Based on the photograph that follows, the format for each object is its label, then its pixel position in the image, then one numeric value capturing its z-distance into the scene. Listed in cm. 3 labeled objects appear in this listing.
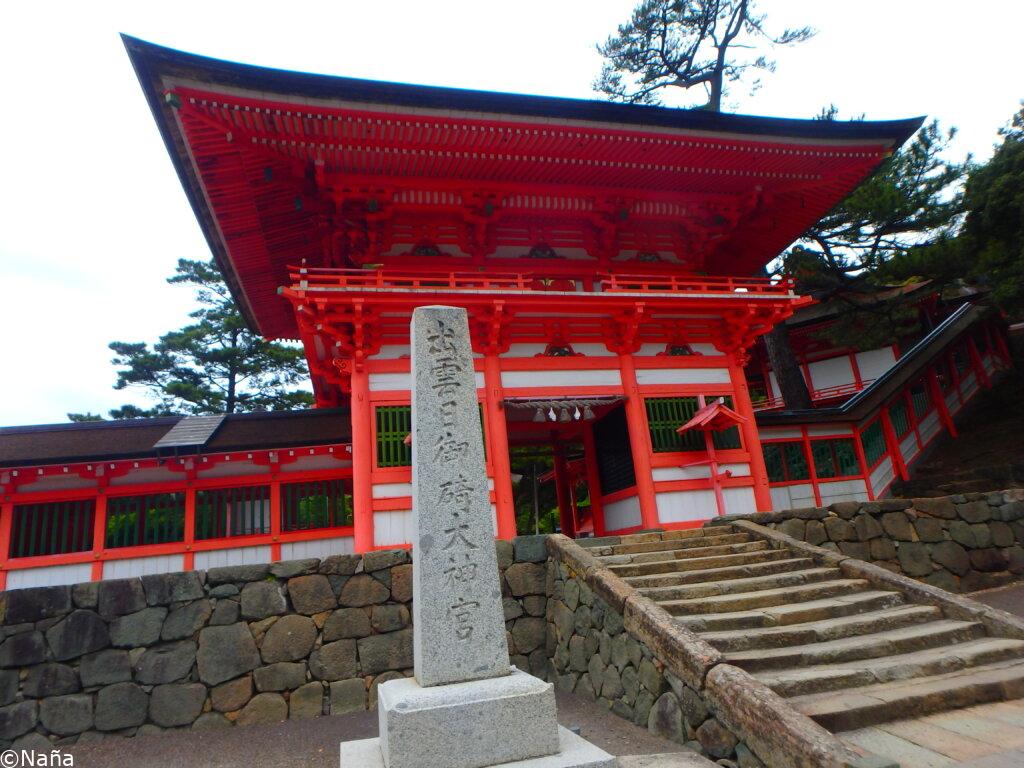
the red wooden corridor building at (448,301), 926
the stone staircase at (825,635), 455
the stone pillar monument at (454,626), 328
